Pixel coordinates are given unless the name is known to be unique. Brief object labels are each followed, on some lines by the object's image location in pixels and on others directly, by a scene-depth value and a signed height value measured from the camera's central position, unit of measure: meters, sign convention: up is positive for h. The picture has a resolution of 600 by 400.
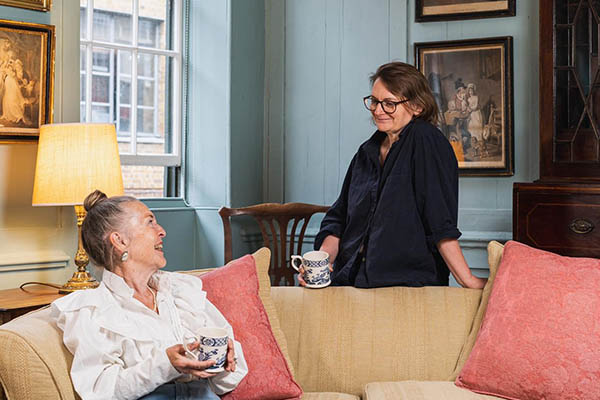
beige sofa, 2.18 -0.42
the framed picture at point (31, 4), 2.73 +0.81
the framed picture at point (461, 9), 3.50 +1.04
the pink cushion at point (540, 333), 1.89 -0.36
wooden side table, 2.31 -0.34
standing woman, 2.32 +0.02
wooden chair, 3.34 -0.06
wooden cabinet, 2.86 +0.31
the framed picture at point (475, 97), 3.51 +0.58
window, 3.48 +0.65
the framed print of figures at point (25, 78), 2.72 +0.51
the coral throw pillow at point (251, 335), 1.88 -0.36
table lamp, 2.57 +0.14
